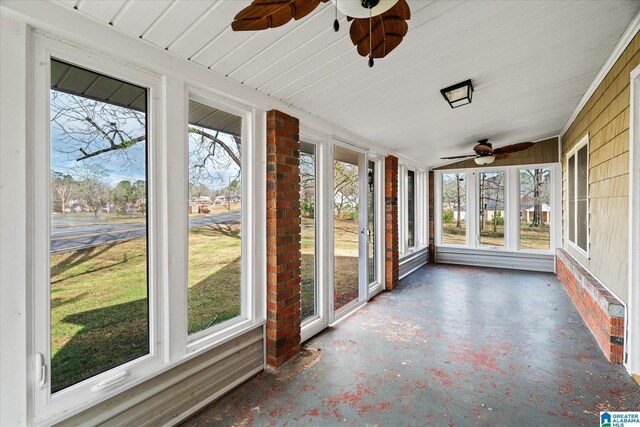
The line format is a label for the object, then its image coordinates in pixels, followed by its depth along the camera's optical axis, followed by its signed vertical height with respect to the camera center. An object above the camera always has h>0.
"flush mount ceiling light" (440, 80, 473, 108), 2.96 +1.21
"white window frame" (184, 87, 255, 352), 2.50 -0.22
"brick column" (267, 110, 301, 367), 2.75 -0.24
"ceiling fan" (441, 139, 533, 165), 4.82 +1.03
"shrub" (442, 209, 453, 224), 7.74 -0.12
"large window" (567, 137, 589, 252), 4.25 +0.25
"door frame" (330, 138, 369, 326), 4.04 -0.37
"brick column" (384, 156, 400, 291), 5.20 -0.16
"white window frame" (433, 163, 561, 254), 6.50 +0.08
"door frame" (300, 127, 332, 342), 3.58 -0.24
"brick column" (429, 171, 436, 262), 7.85 -0.31
